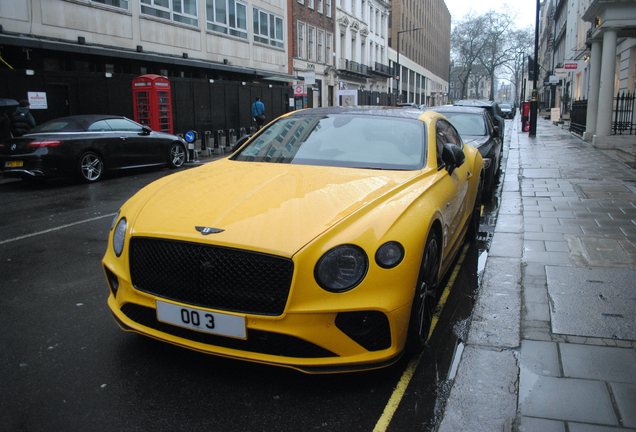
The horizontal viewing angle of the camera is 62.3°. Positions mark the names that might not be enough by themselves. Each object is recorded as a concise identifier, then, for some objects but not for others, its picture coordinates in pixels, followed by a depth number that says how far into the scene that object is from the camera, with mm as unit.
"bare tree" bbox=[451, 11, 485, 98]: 83438
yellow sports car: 2625
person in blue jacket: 22422
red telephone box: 17266
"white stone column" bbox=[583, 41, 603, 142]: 17719
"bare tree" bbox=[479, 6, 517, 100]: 82438
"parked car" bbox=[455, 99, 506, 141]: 15758
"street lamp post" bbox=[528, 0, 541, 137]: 23350
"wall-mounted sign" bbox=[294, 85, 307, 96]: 30422
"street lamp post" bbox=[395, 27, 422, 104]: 64631
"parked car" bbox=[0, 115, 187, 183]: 10484
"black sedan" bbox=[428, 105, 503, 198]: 8773
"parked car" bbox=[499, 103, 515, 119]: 49094
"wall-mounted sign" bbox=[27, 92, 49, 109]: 15125
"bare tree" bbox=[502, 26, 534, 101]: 83125
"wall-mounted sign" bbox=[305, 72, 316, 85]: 31012
